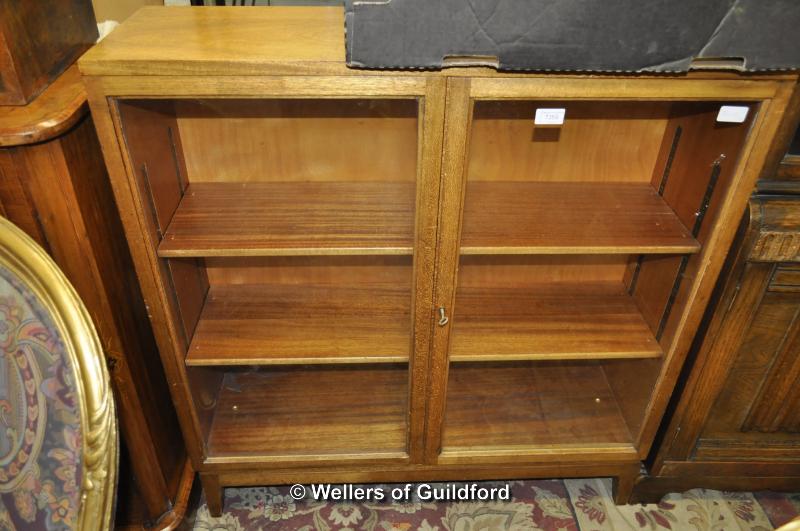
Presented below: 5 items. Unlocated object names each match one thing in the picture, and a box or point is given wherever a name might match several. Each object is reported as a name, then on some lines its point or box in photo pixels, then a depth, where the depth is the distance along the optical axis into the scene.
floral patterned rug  1.43
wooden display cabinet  0.90
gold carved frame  0.79
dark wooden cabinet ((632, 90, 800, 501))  1.04
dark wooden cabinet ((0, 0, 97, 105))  0.87
